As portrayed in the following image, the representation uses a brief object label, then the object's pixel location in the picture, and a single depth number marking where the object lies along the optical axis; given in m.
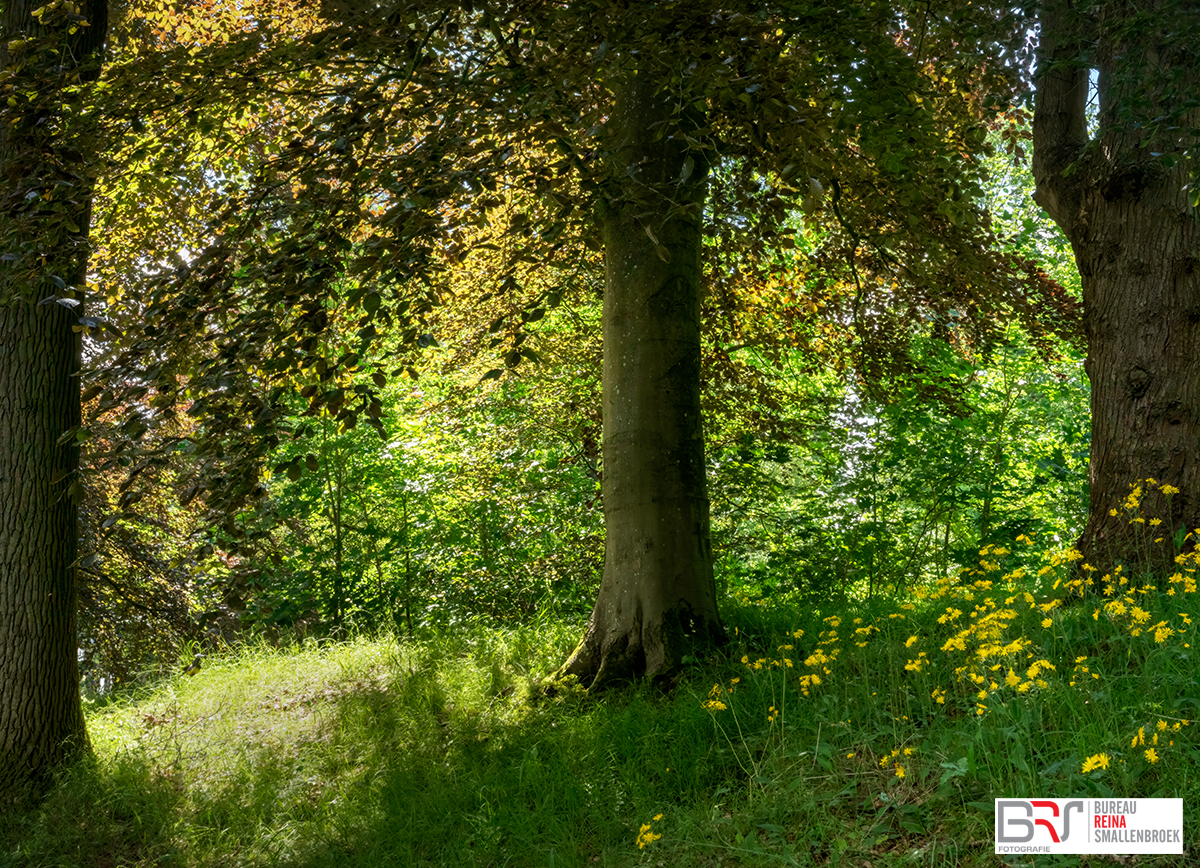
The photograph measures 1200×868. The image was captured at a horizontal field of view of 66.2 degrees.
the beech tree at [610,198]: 4.14
